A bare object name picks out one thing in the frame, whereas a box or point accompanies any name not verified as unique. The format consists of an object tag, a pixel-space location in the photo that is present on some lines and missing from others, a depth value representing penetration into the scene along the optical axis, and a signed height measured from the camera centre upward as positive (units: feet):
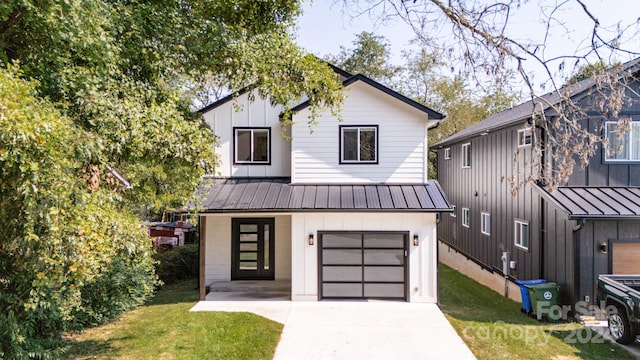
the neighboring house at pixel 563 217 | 27.86 -2.43
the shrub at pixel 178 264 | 39.60 -8.71
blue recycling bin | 29.71 -8.79
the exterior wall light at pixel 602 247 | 27.99 -4.50
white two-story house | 31.37 -1.09
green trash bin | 28.35 -8.92
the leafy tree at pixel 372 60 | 88.58 +31.53
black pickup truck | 22.11 -7.32
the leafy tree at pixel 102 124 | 13.00 +2.81
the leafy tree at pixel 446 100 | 85.19 +20.81
